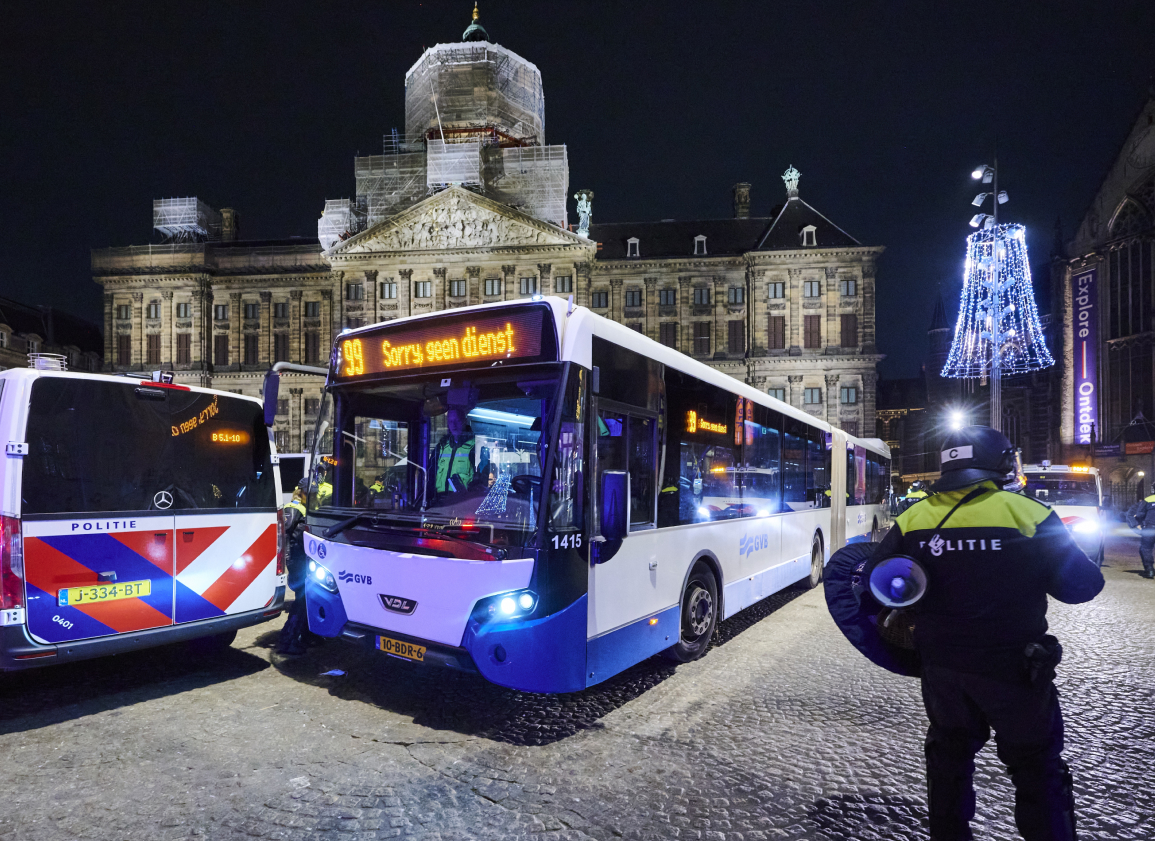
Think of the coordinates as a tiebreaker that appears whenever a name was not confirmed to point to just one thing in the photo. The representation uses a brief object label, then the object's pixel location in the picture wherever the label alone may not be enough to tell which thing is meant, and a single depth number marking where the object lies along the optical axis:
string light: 20.52
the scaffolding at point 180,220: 54.62
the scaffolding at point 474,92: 46.19
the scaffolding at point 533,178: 48.09
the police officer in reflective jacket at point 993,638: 2.52
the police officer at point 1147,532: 12.12
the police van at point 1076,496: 11.76
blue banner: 38.69
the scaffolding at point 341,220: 52.12
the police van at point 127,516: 4.51
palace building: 47.38
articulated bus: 4.25
